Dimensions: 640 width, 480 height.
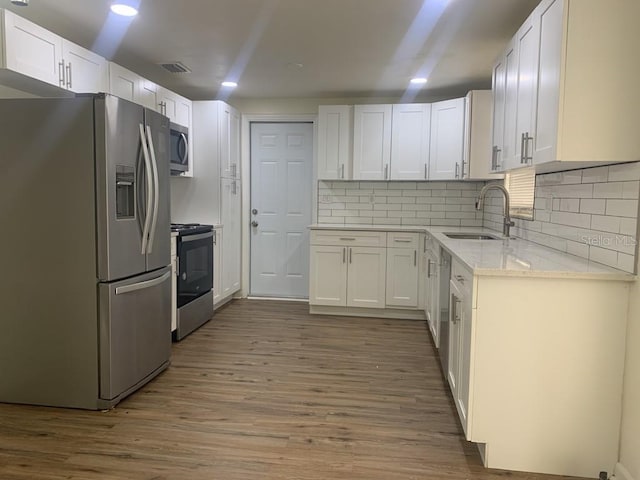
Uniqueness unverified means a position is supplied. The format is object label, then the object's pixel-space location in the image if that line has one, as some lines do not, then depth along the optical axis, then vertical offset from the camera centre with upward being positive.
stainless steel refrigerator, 2.53 -0.27
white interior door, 5.51 -0.03
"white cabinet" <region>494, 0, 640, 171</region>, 1.92 +0.54
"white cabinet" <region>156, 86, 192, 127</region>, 4.04 +0.88
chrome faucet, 3.40 -0.03
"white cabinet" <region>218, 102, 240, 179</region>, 4.76 +0.67
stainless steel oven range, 3.90 -0.66
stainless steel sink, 4.03 -0.25
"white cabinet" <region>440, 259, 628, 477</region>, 2.01 -0.71
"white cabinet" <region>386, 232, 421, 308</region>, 4.66 -0.62
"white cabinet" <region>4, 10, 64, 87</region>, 2.48 +0.84
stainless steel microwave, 4.09 +0.48
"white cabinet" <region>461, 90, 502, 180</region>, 4.29 +0.69
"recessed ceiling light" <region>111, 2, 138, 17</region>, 2.73 +1.14
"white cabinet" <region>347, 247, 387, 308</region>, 4.73 -0.71
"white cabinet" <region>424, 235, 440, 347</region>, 3.61 -0.71
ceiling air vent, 3.97 +1.17
